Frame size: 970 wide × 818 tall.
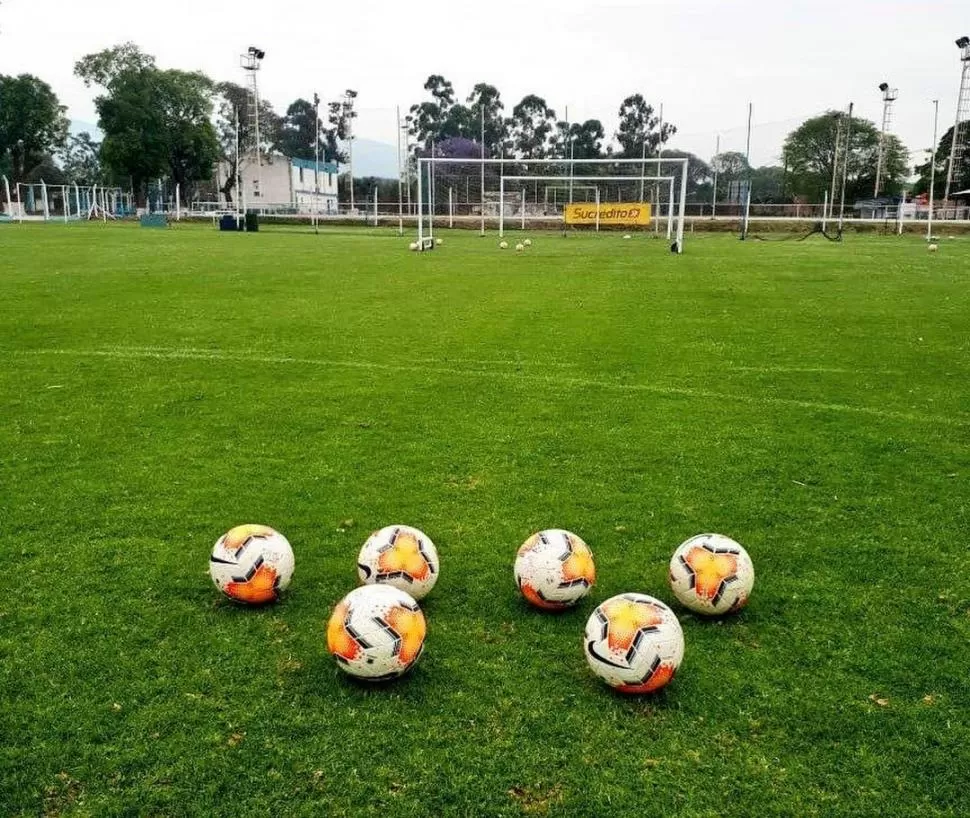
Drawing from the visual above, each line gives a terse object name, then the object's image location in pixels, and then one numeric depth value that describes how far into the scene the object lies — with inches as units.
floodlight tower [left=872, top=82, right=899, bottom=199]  2504.9
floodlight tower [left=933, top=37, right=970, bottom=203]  2033.7
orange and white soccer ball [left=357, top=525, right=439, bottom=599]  169.5
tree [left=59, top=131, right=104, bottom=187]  4069.9
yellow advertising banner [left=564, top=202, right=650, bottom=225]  1723.7
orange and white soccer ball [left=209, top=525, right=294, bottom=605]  168.2
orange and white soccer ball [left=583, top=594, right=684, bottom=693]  139.6
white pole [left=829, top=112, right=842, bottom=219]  2330.2
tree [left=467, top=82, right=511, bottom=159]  3304.6
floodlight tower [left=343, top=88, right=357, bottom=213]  2822.3
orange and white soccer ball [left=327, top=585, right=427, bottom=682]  141.3
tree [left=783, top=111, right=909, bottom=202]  2918.3
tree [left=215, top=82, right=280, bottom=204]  3388.3
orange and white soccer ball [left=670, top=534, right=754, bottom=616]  166.7
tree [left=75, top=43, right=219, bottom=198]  2827.3
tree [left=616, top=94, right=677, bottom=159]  2753.4
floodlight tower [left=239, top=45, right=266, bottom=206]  2240.8
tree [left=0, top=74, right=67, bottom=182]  3149.6
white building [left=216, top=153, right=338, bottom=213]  3262.8
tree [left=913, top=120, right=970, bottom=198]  2634.8
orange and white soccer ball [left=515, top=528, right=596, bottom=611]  167.2
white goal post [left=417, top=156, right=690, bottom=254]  1181.6
